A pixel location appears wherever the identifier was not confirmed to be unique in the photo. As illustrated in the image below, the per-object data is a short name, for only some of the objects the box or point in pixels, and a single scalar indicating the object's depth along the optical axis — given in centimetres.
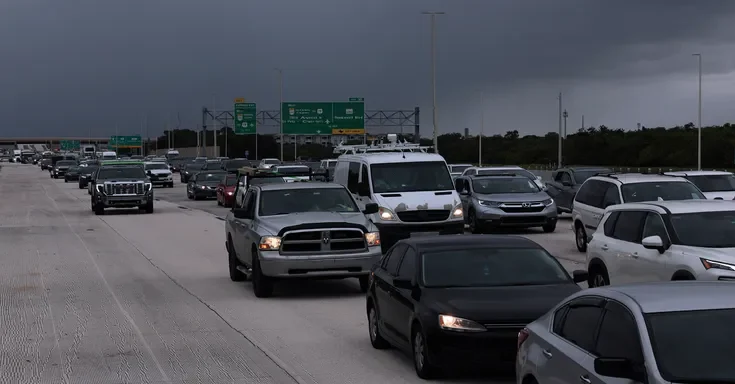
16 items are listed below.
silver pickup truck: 1628
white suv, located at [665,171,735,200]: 2741
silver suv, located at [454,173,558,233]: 2864
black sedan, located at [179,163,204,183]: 8023
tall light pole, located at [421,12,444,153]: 5962
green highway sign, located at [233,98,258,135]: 9412
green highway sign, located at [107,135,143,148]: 18550
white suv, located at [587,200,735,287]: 1251
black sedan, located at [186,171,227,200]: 5338
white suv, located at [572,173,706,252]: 2186
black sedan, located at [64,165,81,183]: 8400
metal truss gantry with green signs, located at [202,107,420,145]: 9000
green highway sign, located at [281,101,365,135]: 8138
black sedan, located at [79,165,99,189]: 6932
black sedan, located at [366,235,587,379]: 977
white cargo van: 2361
